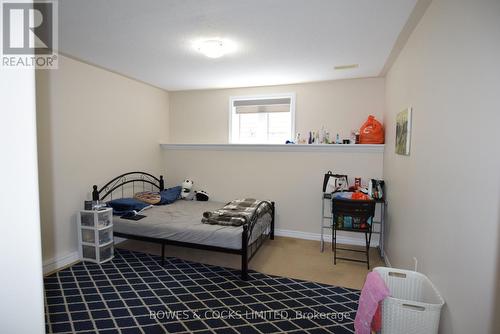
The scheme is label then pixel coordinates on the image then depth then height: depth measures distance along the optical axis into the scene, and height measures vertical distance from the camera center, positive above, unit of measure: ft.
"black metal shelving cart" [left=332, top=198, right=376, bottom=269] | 10.28 -2.56
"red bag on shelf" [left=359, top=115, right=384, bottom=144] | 12.03 +0.91
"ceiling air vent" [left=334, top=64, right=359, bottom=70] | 10.92 +3.58
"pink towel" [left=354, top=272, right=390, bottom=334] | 5.27 -3.11
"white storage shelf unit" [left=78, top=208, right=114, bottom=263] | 10.14 -3.46
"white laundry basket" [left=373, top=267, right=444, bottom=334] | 4.96 -3.13
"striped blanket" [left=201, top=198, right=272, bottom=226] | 10.05 -2.61
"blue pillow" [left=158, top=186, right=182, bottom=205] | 13.64 -2.52
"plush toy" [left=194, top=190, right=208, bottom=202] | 14.94 -2.70
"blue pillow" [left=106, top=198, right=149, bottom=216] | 11.51 -2.57
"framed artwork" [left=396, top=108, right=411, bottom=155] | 7.63 +0.64
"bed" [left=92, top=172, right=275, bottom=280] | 9.46 -3.12
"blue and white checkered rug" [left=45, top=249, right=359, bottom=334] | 6.85 -4.62
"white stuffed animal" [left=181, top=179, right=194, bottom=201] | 14.97 -2.43
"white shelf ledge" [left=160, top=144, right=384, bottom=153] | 12.50 +0.14
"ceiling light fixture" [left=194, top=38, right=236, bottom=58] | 8.69 +3.55
